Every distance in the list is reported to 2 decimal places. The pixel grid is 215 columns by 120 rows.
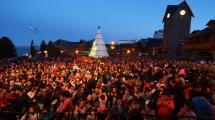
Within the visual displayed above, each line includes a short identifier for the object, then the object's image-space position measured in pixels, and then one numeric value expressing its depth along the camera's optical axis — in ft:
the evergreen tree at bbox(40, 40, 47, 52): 135.09
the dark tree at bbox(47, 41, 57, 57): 127.17
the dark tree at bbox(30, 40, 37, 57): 122.01
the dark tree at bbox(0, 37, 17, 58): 97.87
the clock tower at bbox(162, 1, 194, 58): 86.75
